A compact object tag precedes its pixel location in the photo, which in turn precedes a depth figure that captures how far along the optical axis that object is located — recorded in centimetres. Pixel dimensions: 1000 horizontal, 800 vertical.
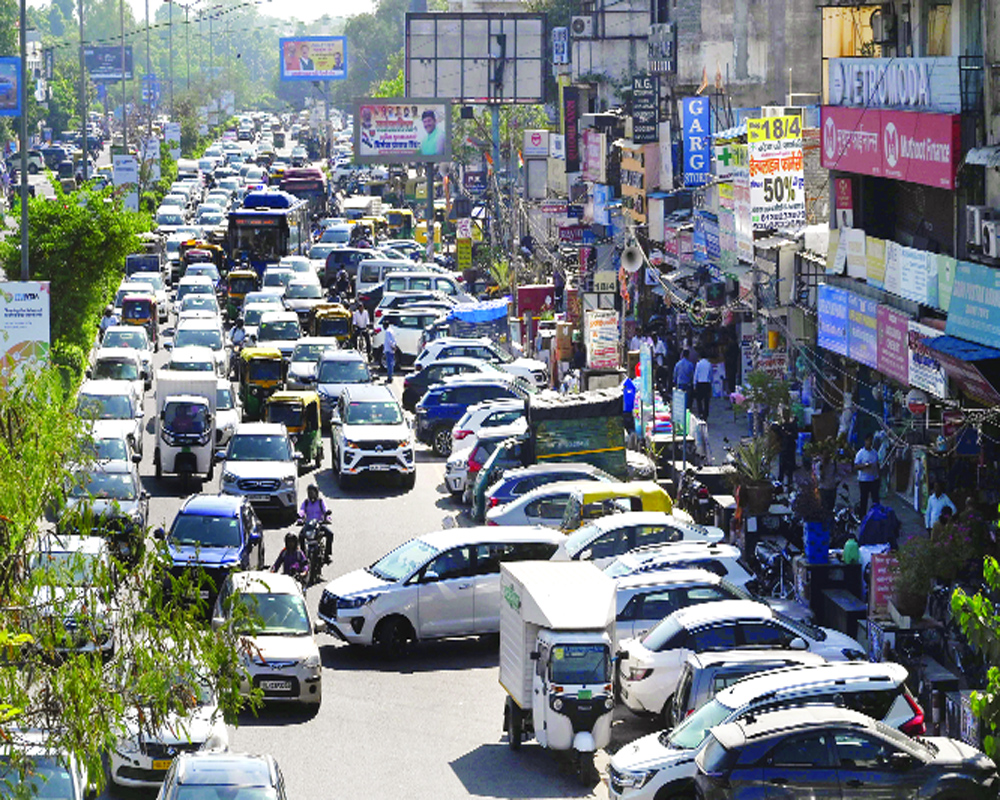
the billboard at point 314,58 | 15625
